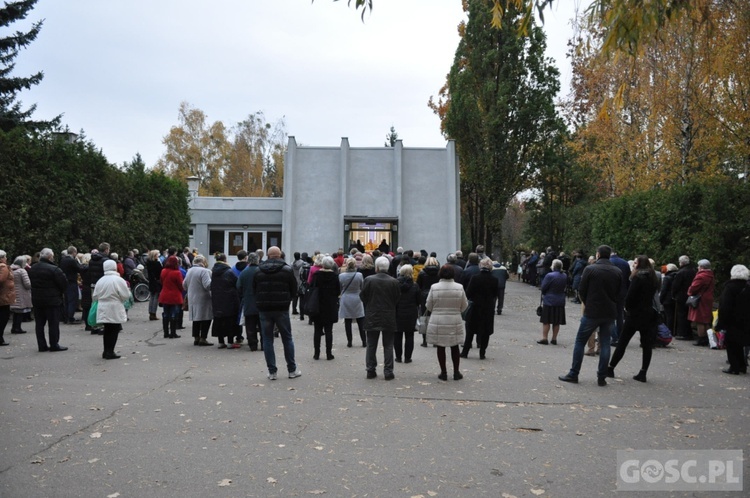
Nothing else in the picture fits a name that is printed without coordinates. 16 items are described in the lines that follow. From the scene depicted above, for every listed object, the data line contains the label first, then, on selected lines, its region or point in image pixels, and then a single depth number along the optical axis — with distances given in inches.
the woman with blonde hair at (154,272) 653.9
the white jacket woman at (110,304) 440.1
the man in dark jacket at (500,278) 745.3
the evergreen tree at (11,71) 1146.0
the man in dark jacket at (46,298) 473.7
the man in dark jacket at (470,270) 542.0
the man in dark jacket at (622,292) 505.4
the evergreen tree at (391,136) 2836.4
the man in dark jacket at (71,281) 579.5
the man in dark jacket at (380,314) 390.0
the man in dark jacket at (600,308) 373.1
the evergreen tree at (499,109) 1574.8
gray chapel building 1348.4
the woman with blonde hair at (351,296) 515.2
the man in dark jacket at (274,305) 384.2
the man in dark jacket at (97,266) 582.2
